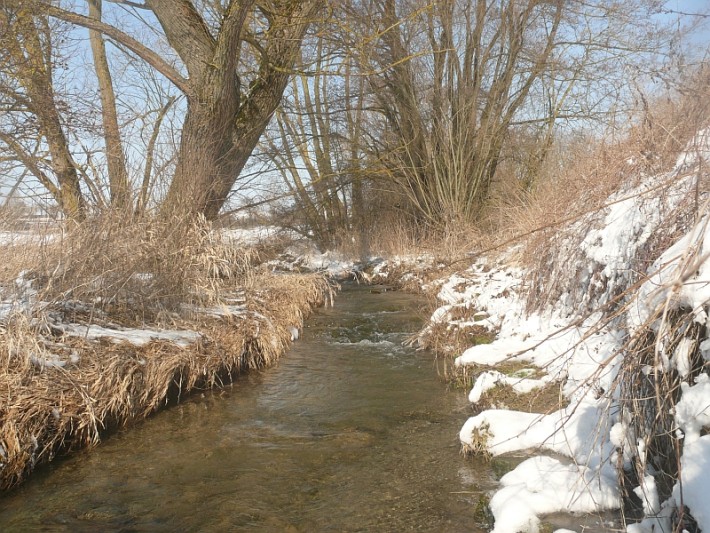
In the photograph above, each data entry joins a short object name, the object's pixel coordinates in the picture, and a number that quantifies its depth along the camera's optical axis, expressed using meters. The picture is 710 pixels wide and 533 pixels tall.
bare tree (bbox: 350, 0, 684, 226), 13.97
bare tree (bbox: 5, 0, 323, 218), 8.16
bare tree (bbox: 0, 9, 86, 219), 7.75
